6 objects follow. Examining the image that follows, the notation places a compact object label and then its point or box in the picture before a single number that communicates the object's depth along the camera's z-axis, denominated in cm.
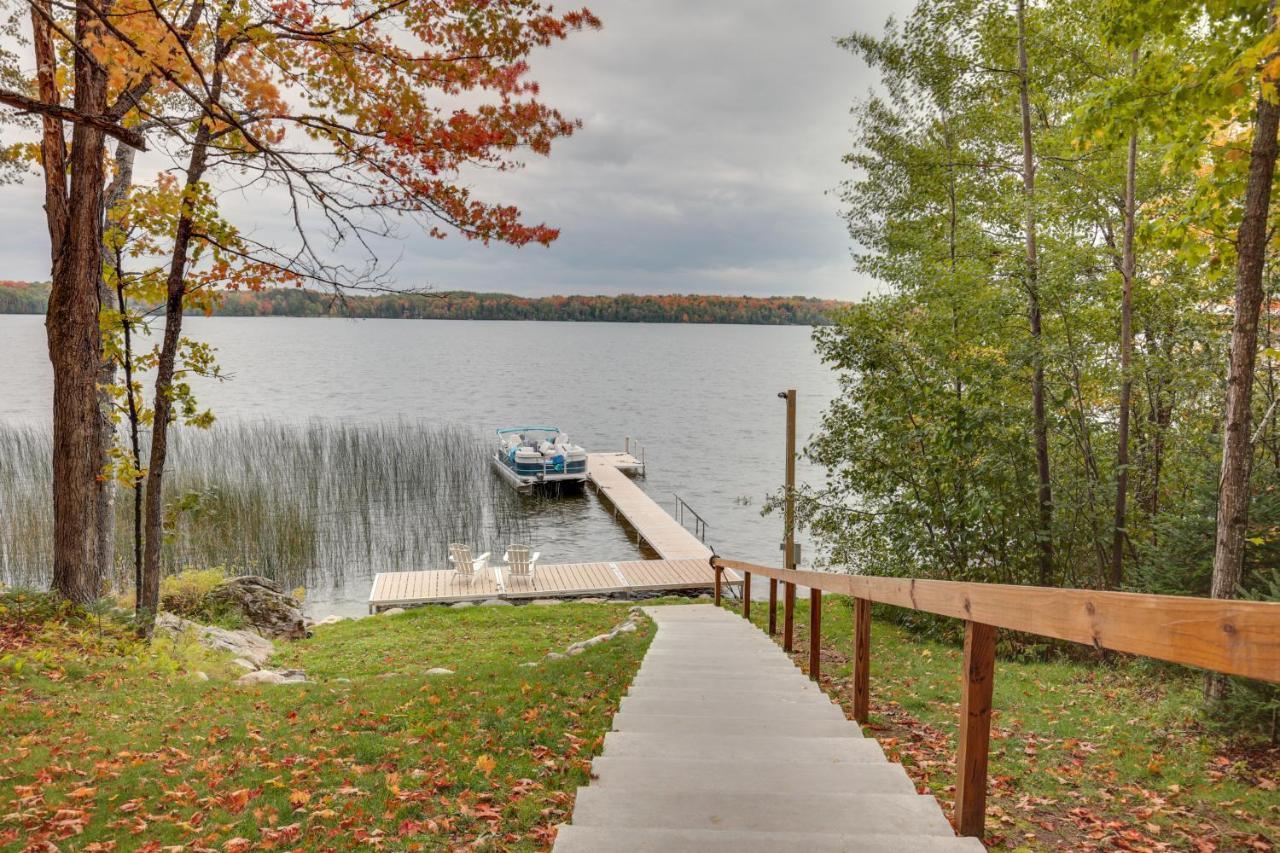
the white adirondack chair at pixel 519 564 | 1570
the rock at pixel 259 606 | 1089
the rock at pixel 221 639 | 802
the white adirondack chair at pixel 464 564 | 1549
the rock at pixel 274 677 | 654
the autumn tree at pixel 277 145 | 533
